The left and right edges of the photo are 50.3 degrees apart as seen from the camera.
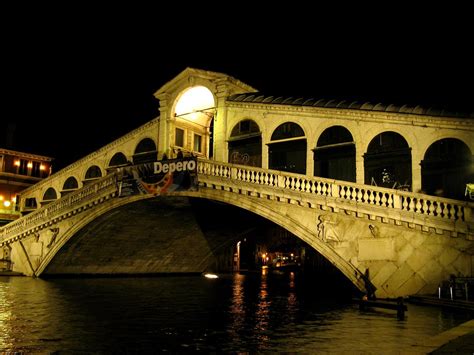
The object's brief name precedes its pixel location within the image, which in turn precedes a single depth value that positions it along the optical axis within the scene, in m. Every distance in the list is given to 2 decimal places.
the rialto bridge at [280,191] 18.53
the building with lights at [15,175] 41.97
